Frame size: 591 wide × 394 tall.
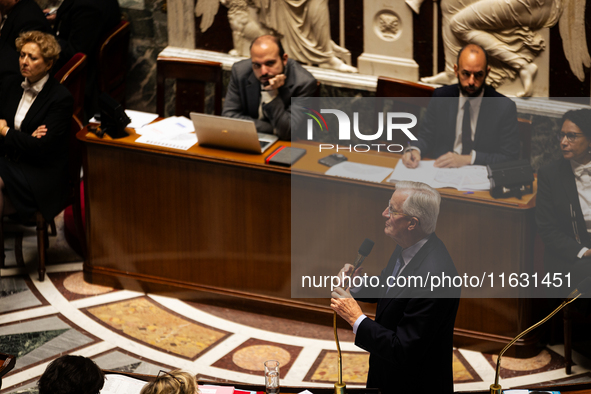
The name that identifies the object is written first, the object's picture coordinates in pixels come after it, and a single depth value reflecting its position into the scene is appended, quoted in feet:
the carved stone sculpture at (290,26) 36.94
